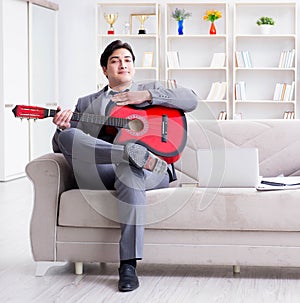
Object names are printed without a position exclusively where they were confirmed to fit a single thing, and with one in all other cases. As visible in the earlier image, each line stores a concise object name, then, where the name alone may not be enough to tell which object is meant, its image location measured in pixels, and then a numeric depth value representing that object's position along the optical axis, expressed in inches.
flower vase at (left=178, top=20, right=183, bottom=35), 331.9
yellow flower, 329.1
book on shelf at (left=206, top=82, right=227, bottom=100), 331.0
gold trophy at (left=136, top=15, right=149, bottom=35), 334.0
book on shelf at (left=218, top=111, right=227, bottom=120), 330.0
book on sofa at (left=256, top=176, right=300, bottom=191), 124.1
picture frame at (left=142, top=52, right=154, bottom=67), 334.0
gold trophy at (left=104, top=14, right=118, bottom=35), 335.3
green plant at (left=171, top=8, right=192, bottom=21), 330.6
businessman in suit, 121.1
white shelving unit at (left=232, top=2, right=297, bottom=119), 335.6
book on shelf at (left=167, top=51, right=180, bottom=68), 334.6
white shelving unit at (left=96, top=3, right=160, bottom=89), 337.4
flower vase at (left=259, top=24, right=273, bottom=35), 329.1
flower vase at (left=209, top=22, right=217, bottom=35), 331.3
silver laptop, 132.8
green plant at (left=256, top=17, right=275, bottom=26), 328.5
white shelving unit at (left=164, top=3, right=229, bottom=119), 337.7
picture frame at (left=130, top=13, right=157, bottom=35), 340.5
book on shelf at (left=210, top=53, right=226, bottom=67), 330.6
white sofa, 121.5
